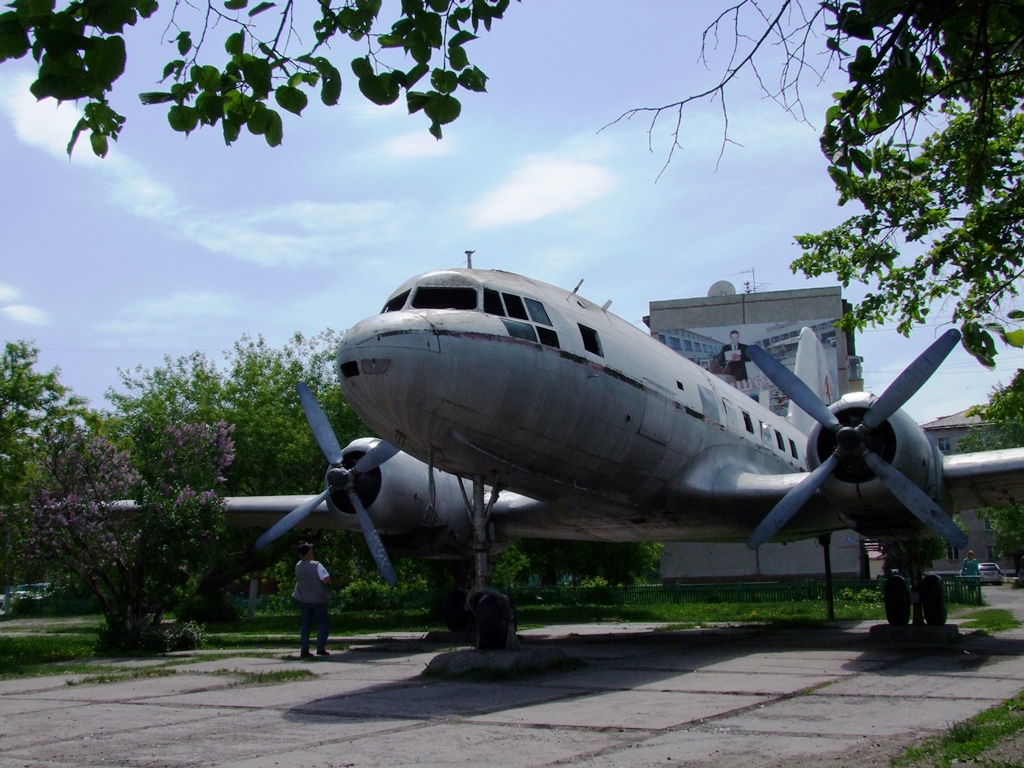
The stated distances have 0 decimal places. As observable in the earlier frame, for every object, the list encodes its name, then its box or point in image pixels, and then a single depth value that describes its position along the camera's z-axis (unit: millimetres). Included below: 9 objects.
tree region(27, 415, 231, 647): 14055
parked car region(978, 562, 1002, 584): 53656
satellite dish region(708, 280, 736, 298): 57969
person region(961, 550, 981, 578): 33312
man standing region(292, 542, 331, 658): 12547
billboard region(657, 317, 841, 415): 53562
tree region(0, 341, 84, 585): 24766
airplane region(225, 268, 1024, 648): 10258
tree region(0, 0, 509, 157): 4895
